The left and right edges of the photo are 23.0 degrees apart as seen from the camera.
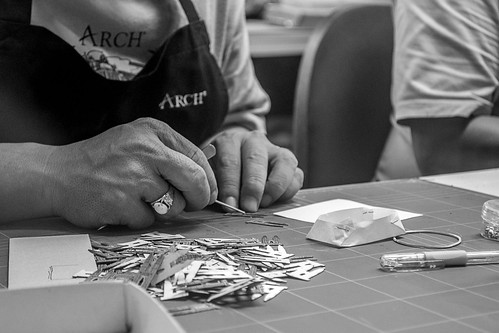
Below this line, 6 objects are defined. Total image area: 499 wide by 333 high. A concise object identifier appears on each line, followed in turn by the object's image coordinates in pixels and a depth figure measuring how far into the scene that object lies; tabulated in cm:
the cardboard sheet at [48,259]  88
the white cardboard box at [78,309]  77
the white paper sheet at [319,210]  106
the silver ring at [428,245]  97
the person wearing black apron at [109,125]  100
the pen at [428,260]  91
